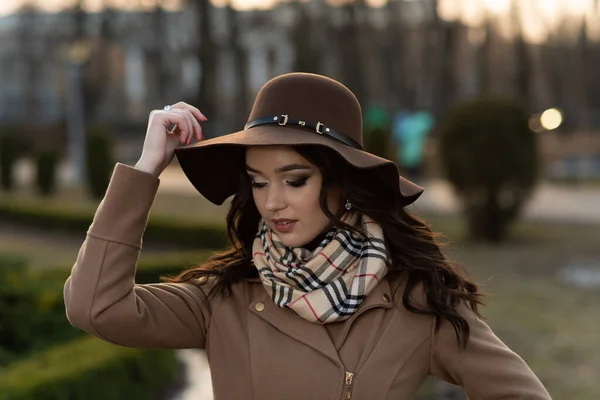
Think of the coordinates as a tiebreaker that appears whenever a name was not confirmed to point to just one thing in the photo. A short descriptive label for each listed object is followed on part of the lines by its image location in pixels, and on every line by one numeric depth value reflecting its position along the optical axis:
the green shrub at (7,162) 21.92
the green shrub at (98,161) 19.25
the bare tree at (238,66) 27.39
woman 2.00
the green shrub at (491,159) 11.95
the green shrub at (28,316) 6.03
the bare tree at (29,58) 38.25
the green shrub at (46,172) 20.38
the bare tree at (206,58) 24.77
